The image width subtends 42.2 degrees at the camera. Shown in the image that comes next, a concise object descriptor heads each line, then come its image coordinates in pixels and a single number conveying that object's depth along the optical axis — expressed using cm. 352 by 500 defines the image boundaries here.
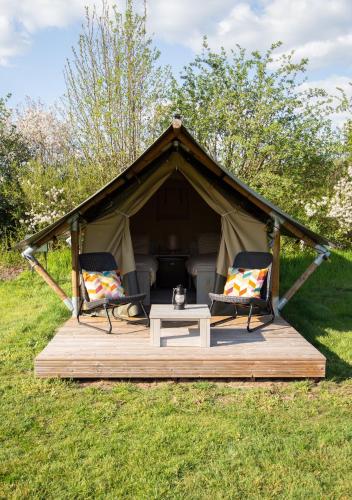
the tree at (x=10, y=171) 1017
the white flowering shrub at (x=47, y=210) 952
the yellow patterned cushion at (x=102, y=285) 508
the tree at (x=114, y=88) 920
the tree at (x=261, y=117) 963
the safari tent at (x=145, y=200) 498
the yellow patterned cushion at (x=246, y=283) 514
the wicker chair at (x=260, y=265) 521
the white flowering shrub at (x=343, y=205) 964
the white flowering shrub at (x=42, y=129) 1303
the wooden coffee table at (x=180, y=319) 424
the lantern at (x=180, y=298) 441
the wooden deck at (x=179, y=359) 400
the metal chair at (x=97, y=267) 487
